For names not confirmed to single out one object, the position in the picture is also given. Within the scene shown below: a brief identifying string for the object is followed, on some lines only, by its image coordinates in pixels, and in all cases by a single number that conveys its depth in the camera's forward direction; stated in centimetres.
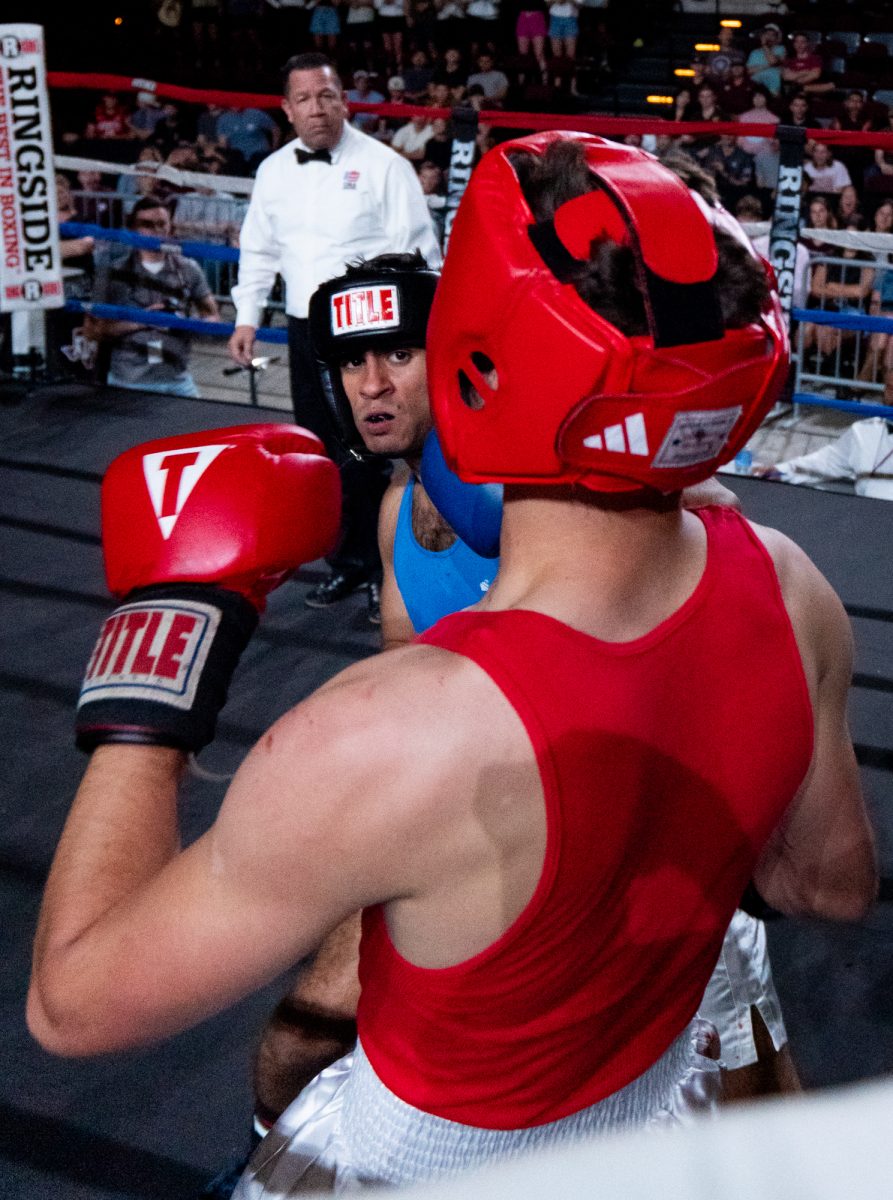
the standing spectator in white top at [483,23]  915
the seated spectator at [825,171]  665
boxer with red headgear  70
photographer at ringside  483
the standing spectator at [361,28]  935
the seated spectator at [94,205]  560
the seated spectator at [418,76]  884
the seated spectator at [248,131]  835
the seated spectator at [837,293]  500
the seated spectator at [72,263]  536
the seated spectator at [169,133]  820
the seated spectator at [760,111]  767
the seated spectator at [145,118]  861
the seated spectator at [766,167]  677
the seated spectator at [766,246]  492
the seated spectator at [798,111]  707
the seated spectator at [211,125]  845
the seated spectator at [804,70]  814
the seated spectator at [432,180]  598
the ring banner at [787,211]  398
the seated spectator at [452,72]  868
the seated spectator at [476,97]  746
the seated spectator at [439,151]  709
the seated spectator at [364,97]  816
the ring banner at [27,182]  421
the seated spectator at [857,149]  706
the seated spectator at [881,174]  666
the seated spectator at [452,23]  926
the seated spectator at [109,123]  800
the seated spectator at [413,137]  748
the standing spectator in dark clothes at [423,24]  918
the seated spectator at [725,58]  838
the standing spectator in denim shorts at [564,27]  889
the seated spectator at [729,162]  662
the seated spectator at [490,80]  853
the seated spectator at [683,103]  736
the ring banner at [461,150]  444
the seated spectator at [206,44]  995
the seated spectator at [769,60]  824
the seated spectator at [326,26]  955
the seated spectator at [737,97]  774
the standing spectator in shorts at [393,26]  934
